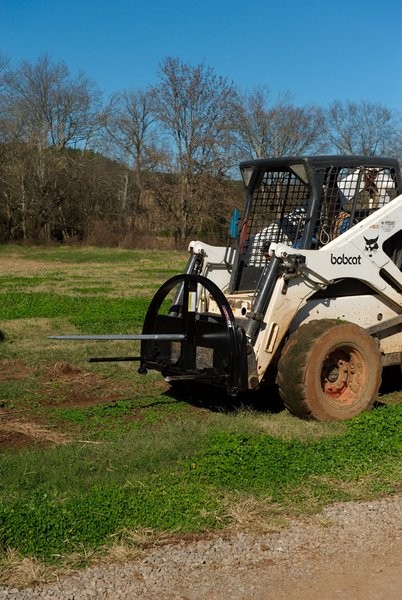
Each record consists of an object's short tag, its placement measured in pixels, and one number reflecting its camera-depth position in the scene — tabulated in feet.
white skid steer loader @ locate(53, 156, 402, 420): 25.04
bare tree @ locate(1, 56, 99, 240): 143.84
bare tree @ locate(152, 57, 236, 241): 158.71
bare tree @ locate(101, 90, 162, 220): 165.37
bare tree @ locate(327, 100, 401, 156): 187.01
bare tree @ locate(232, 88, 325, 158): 177.88
